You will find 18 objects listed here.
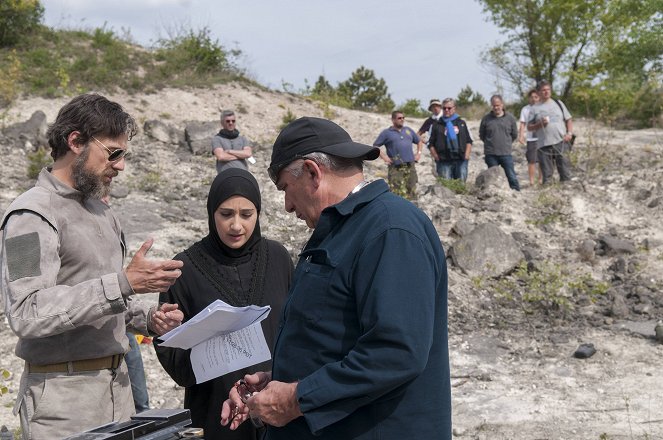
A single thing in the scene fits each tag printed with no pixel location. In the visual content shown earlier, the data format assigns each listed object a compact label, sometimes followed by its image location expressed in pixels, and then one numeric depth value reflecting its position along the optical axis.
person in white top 12.17
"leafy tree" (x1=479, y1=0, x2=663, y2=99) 25.83
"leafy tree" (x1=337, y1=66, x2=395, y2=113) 31.20
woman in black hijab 3.27
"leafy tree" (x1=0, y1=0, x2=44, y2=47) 19.31
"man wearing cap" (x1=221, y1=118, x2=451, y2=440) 1.97
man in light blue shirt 11.53
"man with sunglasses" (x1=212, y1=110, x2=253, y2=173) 9.84
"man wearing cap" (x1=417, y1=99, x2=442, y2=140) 12.31
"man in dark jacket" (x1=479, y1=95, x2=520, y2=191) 12.41
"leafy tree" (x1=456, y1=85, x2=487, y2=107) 28.83
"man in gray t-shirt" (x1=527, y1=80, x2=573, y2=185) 11.88
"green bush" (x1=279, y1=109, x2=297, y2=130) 18.81
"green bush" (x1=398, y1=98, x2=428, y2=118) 25.51
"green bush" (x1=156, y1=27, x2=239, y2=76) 20.81
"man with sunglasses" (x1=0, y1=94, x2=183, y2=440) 2.55
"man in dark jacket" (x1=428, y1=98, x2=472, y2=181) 11.99
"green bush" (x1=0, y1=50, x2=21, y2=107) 16.02
